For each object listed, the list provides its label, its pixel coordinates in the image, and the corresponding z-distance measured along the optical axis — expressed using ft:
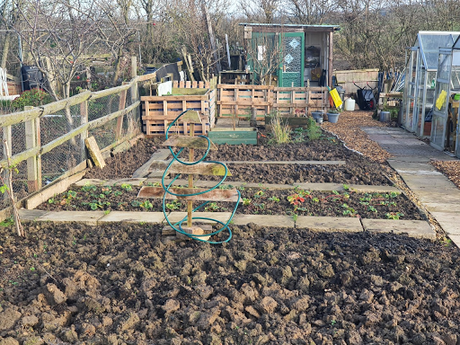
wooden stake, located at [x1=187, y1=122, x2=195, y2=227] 15.69
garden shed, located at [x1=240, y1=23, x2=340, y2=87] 56.85
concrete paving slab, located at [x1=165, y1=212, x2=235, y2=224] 18.08
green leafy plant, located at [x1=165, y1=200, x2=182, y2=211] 19.81
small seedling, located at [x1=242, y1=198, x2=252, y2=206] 20.49
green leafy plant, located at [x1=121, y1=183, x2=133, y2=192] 22.56
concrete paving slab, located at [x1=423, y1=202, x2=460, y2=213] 20.71
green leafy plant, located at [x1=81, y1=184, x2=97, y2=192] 22.44
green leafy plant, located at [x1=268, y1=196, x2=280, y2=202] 20.84
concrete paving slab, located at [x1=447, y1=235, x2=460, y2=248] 16.57
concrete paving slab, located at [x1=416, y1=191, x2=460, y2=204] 22.13
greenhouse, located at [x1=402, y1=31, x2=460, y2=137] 40.42
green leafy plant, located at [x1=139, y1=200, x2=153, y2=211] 19.80
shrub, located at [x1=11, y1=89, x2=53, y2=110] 37.86
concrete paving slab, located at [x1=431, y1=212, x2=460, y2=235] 17.99
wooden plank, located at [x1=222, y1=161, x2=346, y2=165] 28.12
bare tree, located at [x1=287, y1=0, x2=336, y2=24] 76.33
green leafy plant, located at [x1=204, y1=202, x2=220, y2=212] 19.85
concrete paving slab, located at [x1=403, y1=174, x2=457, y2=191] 24.62
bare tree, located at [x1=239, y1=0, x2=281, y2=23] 71.10
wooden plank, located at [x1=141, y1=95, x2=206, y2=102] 36.24
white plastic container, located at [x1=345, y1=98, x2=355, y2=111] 57.45
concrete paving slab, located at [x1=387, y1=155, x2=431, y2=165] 30.67
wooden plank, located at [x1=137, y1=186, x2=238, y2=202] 15.54
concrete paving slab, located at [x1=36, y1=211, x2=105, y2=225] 18.12
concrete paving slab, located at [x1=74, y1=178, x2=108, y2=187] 23.44
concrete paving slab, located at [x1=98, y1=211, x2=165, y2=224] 18.15
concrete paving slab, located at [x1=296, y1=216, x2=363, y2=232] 17.46
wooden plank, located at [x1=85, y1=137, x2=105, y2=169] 26.71
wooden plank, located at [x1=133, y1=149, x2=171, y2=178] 25.99
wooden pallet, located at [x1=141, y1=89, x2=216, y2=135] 36.50
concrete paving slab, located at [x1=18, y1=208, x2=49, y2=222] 18.30
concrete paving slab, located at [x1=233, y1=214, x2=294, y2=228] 17.80
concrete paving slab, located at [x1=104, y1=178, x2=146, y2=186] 23.48
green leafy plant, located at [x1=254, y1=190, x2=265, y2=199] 21.43
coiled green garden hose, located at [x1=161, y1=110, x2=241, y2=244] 15.27
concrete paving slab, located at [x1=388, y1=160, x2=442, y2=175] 28.55
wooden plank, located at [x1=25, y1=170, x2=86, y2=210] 19.81
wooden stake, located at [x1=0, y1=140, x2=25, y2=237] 16.15
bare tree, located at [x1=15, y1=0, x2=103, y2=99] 25.79
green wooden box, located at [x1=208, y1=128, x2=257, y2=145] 34.35
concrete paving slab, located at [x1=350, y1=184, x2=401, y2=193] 22.45
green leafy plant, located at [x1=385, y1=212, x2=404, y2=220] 18.78
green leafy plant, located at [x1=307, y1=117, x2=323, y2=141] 36.17
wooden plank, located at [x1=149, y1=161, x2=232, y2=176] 15.33
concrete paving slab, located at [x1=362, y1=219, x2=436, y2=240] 17.10
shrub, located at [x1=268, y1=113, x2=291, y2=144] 34.65
